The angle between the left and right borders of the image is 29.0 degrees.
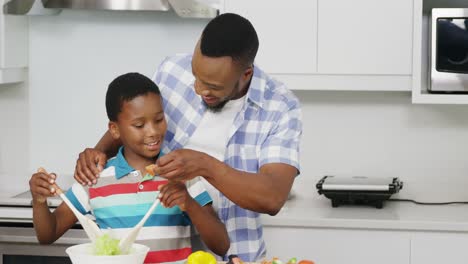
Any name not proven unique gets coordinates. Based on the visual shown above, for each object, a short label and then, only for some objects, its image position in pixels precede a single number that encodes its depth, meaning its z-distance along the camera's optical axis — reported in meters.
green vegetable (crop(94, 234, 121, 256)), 1.73
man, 1.95
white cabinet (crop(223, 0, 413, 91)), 3.23
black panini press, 3.27
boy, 2.01
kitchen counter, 3.07
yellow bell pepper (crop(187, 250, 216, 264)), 1.83
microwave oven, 3.21
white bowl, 1.70
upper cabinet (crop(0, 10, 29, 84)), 3.47
